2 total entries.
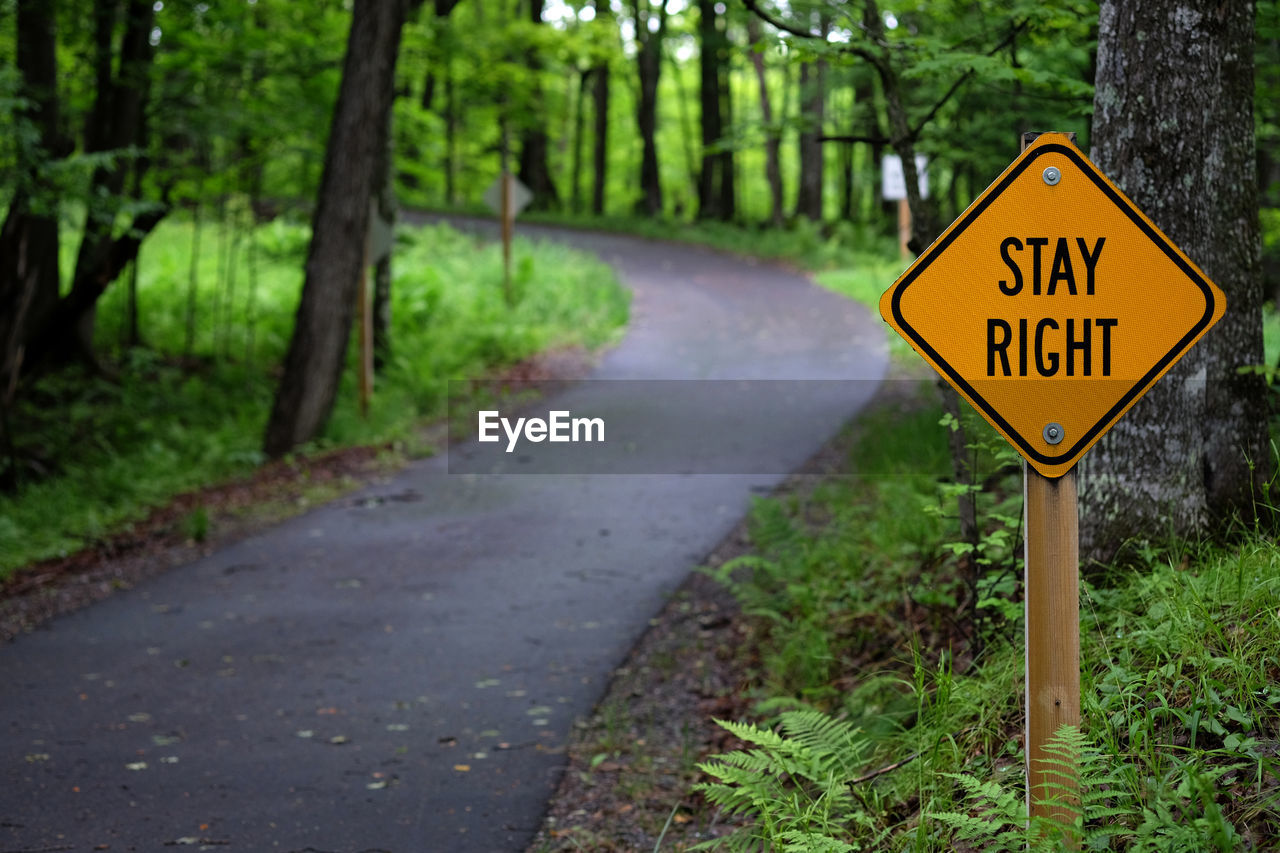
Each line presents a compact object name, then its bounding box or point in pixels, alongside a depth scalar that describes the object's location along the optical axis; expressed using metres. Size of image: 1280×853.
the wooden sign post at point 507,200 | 19.48
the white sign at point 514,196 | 19.52
